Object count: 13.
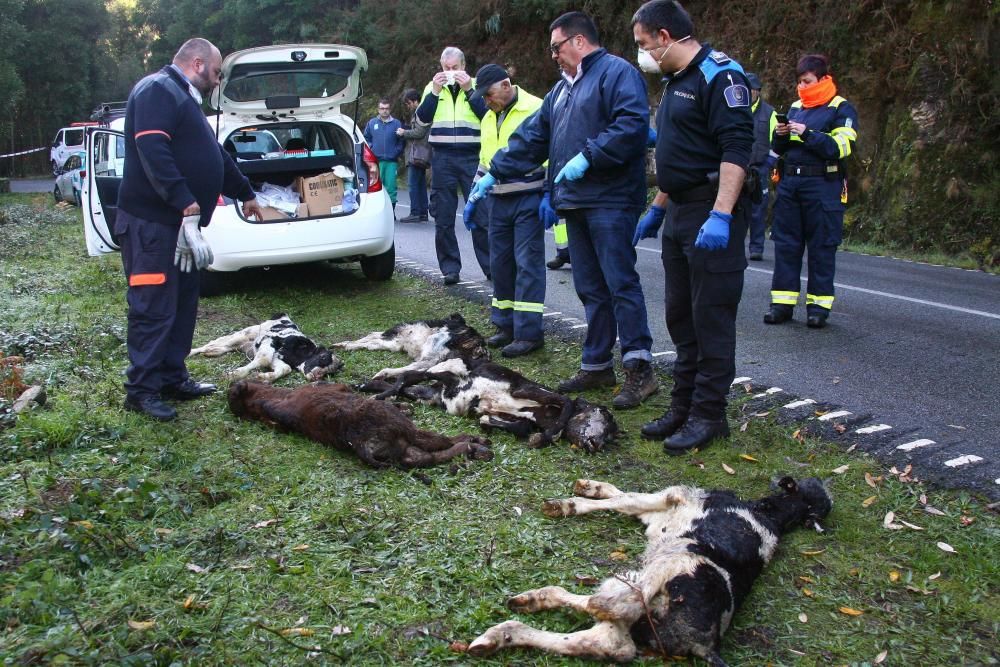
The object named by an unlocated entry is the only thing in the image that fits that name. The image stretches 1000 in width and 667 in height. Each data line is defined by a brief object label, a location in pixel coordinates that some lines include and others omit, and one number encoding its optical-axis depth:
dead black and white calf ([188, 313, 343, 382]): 5.61
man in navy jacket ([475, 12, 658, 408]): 4.90
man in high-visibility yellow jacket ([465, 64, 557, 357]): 6.09
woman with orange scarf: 6.77
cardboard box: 8.07
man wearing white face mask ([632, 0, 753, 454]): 4.05
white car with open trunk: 7.56
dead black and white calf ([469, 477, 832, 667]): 2.63
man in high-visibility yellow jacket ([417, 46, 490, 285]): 8.37
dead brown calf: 4.06
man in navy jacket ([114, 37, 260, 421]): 4.67
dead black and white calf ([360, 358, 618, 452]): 4.37
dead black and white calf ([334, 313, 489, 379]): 5.66
